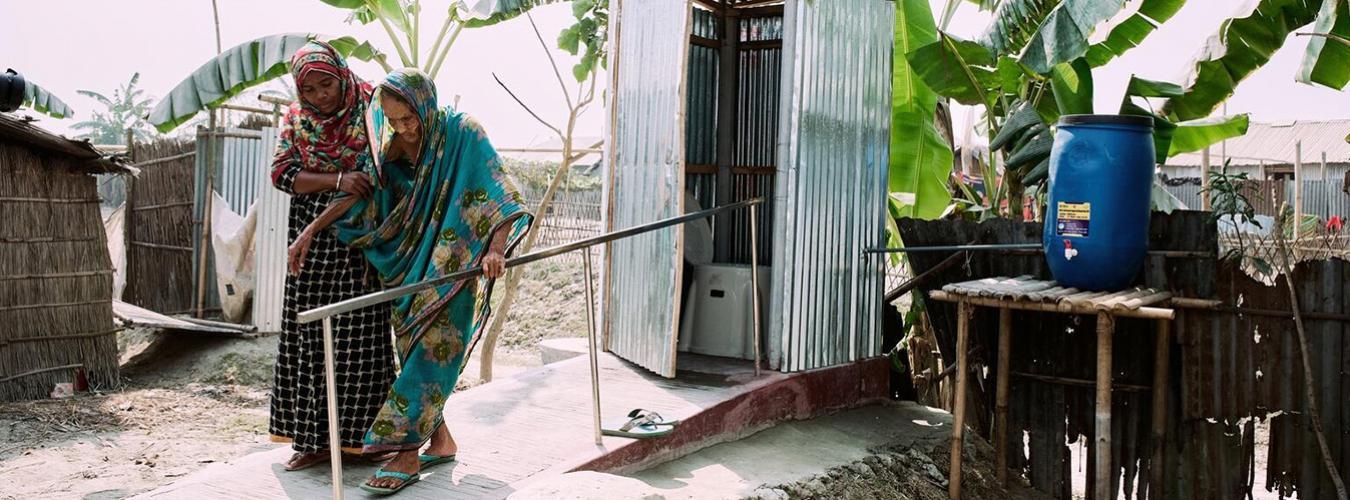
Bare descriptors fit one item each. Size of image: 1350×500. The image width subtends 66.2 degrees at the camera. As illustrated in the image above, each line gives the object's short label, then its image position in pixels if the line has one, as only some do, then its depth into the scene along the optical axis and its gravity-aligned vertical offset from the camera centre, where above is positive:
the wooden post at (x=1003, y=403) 5.71 -0.90
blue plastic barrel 5.18 +0.23
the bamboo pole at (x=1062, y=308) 4.57 -0.29
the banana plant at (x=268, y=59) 8.67 +1.49
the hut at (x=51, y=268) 8.66 -0.33
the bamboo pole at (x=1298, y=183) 12.68 +0.81
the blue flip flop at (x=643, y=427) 4.61 -0.85
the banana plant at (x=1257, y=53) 6.14 +1.19
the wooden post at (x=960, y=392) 5.30 -0.77
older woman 4.00 +0.01
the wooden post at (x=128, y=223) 11.45 +0.09
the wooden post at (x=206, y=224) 11.19 +0.09
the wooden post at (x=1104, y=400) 4.80 -0.73
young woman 4.09 -0.23
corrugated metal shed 5.81 +0.51
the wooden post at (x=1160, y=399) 5.45 -0.81
